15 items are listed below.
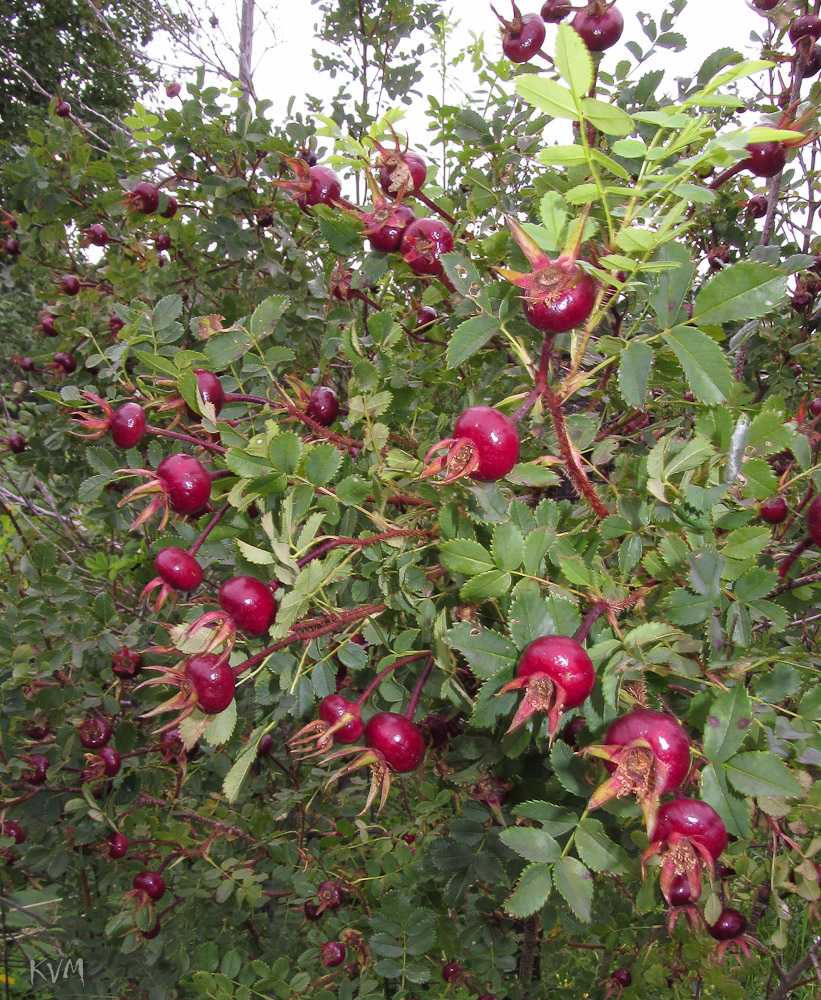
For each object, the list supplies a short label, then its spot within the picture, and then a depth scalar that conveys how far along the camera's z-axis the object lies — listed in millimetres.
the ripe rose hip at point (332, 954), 344
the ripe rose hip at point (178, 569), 227
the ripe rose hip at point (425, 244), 263
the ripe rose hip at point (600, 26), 240
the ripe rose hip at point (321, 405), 293
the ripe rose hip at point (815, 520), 213
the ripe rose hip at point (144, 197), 430
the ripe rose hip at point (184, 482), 223
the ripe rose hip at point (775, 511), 269
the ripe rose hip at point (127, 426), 236
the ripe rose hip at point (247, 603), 204
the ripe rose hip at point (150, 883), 384
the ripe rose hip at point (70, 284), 508
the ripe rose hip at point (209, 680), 201
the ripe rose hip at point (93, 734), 385
